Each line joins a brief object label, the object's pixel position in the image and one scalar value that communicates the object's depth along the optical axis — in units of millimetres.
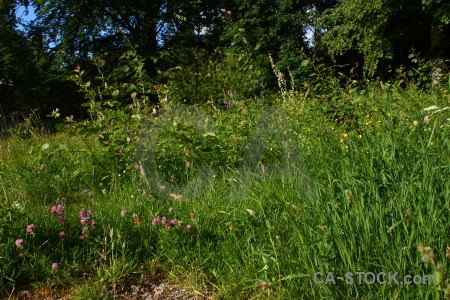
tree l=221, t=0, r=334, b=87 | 20766
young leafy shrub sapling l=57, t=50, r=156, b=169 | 2896
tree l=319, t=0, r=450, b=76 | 13453
